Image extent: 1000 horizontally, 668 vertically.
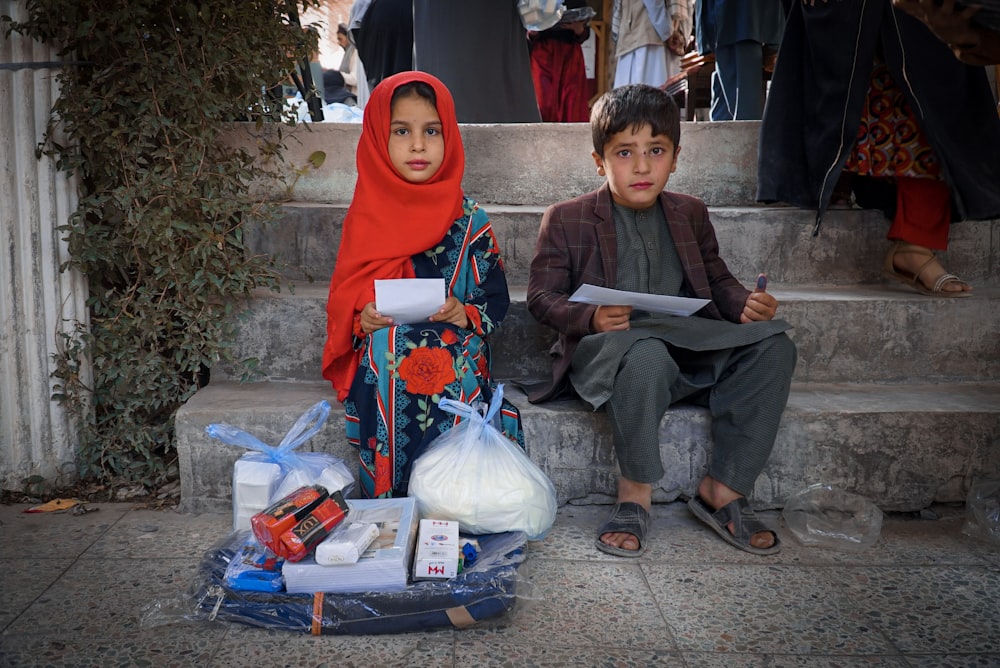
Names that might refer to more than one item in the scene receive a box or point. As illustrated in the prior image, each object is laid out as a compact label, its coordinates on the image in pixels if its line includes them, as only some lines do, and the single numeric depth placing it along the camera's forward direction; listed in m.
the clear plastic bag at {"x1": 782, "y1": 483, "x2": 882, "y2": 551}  2.22
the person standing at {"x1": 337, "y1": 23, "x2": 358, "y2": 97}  7.02
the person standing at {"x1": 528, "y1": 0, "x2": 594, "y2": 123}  5.17
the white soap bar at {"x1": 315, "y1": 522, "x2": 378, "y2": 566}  1.76
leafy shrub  2.39
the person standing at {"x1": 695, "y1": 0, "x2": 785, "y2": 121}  4.13
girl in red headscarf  2.24
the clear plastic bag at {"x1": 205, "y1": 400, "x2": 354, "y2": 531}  2.11
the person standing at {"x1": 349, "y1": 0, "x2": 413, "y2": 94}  4.52
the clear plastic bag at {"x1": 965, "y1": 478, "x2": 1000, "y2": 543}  2.24
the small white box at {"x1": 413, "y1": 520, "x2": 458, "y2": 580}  1.83
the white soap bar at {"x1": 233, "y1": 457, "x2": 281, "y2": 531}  2.11
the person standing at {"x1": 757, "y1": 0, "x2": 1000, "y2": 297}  2.72
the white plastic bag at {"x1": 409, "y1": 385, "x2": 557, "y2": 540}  2.05
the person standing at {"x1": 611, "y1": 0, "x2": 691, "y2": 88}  5.46
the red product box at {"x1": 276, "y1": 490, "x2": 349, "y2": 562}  1.79
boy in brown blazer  2.23
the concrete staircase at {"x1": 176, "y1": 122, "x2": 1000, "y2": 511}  2.40
